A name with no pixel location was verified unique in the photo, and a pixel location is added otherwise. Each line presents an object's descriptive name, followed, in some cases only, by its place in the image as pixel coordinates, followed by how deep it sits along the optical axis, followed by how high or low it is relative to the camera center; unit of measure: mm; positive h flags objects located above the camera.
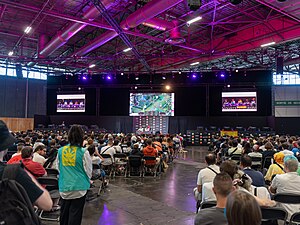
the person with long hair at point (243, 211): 1216 -458
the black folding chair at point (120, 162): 7770 -1487
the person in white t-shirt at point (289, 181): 3441 -855
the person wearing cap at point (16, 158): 4730 -792
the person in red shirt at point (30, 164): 3883 -743
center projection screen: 20688 +1286
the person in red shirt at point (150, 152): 8195 -1103
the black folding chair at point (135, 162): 7956 -1443
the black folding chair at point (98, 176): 5873 -1409
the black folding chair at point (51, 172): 4766 -1057
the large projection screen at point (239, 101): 19547 +1528
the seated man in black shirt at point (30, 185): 1335 -374
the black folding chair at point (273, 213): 2592 -997
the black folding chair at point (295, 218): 2977 -1198
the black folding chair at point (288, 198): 3115 -988
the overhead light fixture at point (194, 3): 7258 +3456
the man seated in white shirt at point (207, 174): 3762 -837
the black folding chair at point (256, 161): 6920 -1162
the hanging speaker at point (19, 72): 19584 +4064
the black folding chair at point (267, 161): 6755 -1142
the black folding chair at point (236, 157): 7398 -1125
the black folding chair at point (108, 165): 7548 -1519
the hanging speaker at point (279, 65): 14483 +3293
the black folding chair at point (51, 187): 4008 -1219
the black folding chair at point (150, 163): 7977 -1485
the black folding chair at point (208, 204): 2672 -925
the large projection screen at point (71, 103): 22828 +1423
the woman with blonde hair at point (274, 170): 4803 -987
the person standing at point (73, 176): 2702 -652
